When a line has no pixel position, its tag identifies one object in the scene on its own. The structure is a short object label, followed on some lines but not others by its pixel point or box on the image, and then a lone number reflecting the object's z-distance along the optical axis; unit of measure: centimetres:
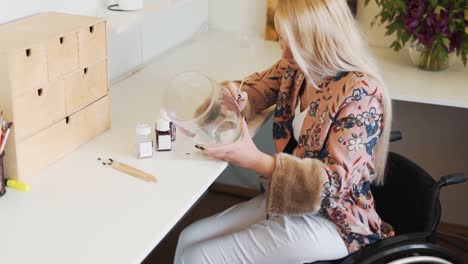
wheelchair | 138
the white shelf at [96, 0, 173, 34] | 186
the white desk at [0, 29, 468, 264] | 110
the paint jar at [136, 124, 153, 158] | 147
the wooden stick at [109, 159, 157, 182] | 137
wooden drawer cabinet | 129
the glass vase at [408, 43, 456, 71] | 219
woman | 139
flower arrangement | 206
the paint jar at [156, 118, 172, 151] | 150
